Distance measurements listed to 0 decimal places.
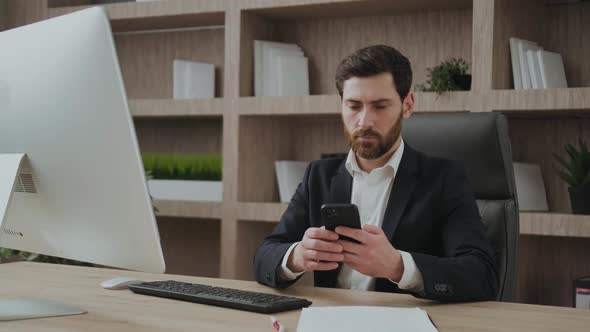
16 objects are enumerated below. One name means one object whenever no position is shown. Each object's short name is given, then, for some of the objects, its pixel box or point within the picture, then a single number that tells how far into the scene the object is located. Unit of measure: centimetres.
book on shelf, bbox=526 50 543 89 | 303
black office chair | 200
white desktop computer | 126
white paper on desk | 129
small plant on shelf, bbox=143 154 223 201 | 374
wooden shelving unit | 306
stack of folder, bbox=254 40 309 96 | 354
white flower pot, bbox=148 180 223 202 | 372
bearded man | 175
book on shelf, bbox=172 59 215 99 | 381
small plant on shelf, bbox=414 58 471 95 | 315
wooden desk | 134
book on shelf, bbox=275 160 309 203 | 359
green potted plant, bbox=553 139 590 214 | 294
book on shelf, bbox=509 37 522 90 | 306
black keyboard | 146
